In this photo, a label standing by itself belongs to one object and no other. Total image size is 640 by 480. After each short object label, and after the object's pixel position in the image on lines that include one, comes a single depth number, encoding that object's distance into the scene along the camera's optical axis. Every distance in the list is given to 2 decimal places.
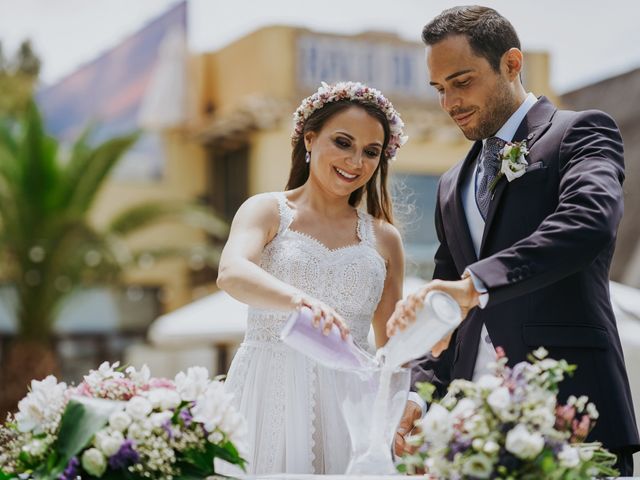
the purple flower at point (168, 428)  2.44
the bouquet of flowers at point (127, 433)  2.41
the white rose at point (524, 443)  2.18
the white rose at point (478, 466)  2.21
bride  3.43
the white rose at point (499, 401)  2.26
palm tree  15.61
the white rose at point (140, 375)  2.71
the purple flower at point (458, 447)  2.26
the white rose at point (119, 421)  2.44
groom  2.74
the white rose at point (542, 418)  2.24
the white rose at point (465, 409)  2.30
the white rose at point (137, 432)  2.42
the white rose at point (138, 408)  2.46
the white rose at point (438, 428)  2.28
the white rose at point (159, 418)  2.45
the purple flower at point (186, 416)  2.50
